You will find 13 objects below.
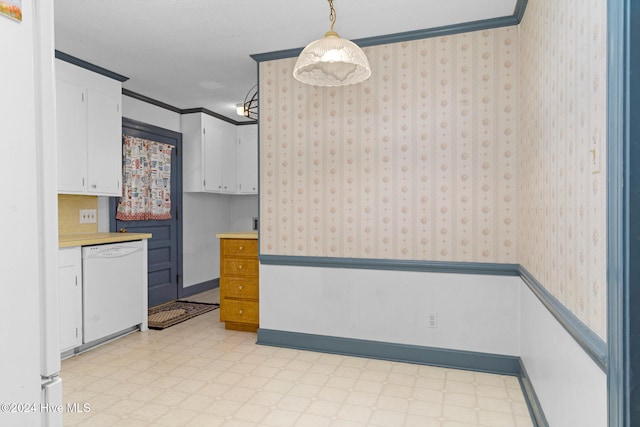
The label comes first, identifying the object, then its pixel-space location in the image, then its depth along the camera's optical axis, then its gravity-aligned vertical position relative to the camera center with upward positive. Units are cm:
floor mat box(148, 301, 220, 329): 425 -121
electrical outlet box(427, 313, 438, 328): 310 -88
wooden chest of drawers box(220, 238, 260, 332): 387 -75
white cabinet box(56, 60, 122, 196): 343 +72
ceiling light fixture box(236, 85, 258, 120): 372 +127
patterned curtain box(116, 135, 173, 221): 449 +35
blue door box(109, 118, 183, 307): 473 -31
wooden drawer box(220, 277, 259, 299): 387 -77
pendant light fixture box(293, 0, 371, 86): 217 +88
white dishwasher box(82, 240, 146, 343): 336 -72
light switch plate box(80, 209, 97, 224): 403 -7
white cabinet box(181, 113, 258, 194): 533 +73
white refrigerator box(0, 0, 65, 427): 81 -3
